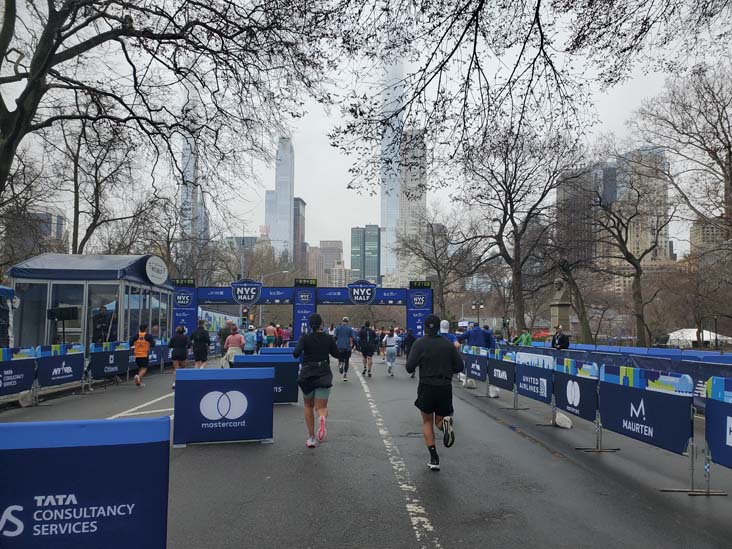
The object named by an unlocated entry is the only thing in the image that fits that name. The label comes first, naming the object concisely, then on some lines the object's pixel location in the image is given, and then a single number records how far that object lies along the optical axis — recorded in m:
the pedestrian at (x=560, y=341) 22.50
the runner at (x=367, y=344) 22.36
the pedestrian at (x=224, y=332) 21.24
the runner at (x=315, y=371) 8.57
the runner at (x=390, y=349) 23.00
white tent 53.84
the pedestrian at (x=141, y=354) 17.84
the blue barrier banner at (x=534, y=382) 11.32
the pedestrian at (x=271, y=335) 30.27
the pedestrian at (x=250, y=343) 23.23
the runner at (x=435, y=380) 7.39
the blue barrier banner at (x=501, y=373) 13.98
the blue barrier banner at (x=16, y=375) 12.66
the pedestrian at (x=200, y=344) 18.27
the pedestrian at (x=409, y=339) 26.33
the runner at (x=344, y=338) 19.16
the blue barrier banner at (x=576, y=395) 9.14
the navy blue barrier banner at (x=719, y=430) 6.07
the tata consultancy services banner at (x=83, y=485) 3.38
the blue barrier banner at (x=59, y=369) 14.30
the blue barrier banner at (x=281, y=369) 12.52
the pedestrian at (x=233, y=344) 16.72
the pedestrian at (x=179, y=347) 17.98
